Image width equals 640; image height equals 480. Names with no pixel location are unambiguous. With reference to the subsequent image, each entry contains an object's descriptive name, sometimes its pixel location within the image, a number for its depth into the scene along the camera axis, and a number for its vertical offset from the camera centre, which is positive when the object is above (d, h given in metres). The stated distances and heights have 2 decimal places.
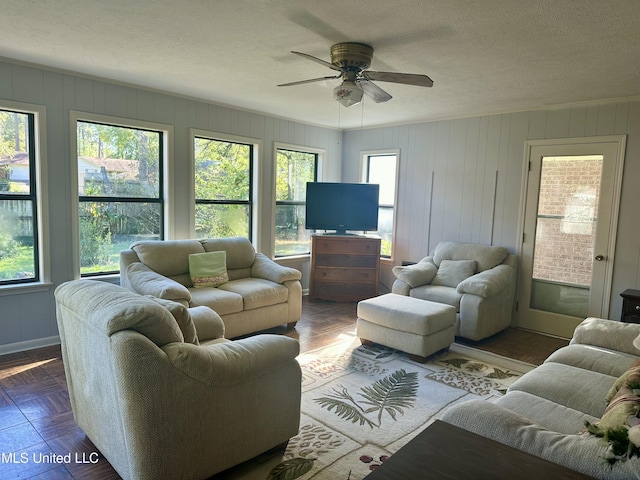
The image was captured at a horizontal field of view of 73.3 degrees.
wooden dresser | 5.75 -0.90
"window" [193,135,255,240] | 5.00 +0.10
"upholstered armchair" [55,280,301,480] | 1.78 -0.88
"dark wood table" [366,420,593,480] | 1.20 -0.75
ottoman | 3.70 -1.08
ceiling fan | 2.86 +0.88
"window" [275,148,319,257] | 5.94 +0.01
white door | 4.30 -0.23
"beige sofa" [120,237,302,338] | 3.82 -0.84
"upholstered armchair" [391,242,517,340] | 4.23 -0.84
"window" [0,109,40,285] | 3.63 -0.10
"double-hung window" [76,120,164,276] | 4.12 +0.01
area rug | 2.33 -1.39
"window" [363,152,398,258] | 6.16 +0.14
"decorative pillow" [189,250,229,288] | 4.31 -0.75
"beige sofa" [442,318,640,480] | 1.35 -0.88
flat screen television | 5.81 -0.08
